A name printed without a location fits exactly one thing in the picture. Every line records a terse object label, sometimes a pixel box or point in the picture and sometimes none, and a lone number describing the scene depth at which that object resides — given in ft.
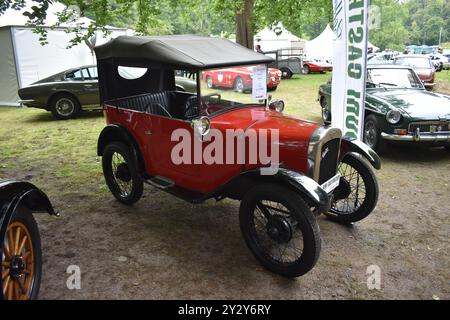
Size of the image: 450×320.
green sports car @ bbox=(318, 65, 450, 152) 20.89
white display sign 13.93
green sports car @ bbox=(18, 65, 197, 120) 35.32
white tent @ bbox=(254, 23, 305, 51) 103.04
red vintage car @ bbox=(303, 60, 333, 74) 83.46
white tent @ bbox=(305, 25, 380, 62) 102.94
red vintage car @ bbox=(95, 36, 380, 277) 11.00
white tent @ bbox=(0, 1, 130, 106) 42.06
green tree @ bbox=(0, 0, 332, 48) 25.48
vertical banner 18.39
